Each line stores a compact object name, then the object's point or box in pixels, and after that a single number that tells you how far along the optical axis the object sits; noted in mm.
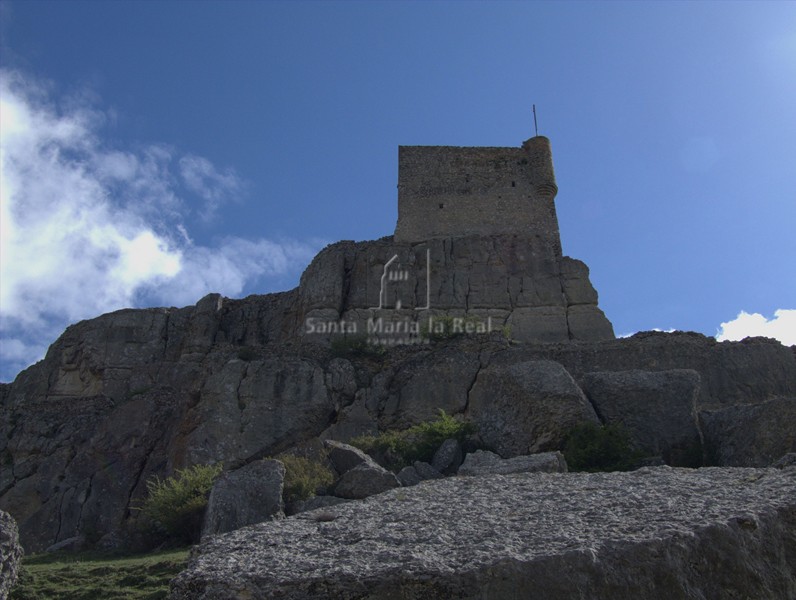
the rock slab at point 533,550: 5992
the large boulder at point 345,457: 12773
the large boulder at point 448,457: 12961
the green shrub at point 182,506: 12781
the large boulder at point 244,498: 10648
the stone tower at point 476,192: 34531
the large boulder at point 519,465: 10438
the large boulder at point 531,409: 12945
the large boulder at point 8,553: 9430
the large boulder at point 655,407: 12828
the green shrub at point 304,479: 11367
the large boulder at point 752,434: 11602
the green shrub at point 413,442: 13897
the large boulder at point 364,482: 11039
